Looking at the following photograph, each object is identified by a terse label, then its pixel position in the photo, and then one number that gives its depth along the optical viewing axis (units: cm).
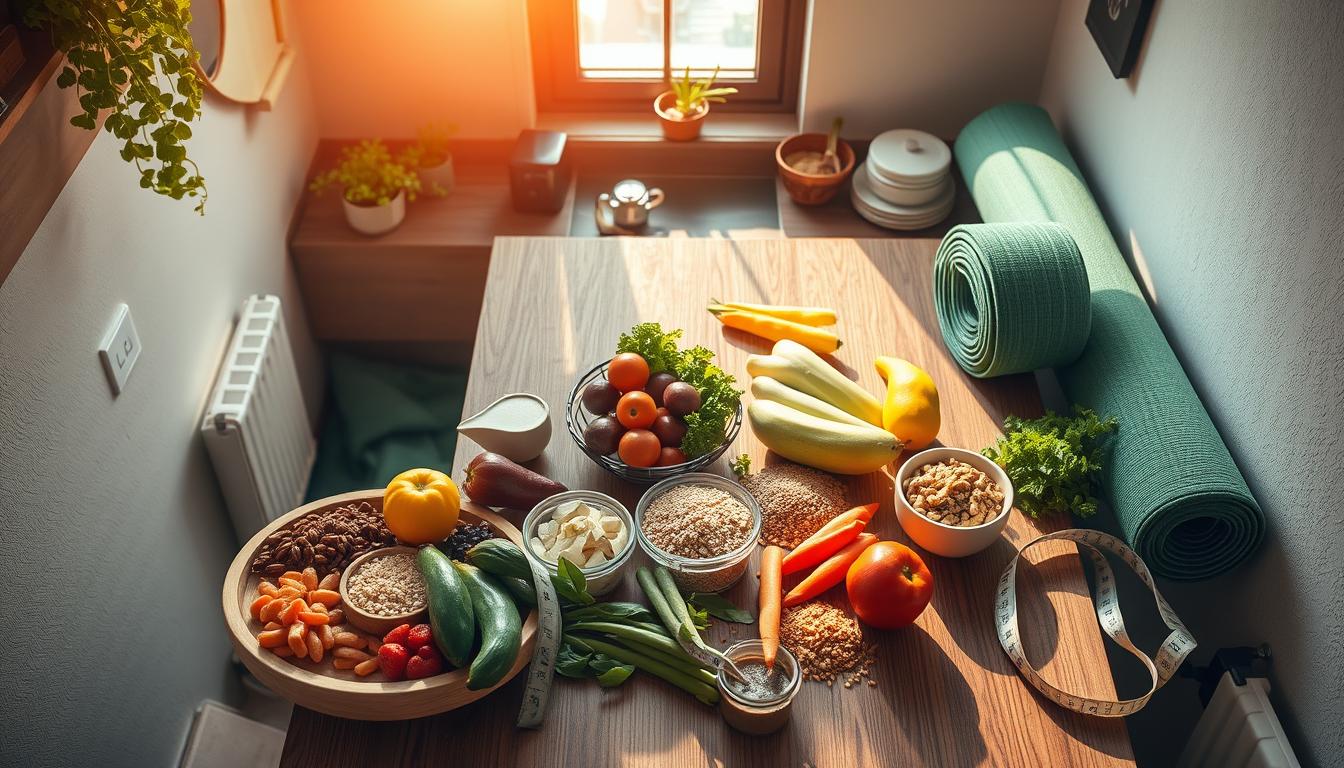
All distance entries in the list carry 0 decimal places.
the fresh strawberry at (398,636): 151
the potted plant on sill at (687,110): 296
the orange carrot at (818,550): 172
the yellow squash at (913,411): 189
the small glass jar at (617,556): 163
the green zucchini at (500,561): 160
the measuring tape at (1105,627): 154
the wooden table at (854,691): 150
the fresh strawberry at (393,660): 148
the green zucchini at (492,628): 146
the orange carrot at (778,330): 212
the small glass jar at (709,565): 164
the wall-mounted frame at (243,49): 224
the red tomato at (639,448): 176
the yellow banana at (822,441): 184
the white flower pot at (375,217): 277
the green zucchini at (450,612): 149
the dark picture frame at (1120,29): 226
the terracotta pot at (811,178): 277
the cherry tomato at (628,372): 183
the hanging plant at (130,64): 154
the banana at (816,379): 195
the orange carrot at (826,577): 168
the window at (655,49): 298
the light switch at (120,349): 187
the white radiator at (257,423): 226
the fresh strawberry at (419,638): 150
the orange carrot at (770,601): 154
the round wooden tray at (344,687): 146
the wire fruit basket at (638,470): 179
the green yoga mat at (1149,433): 167
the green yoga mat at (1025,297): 196
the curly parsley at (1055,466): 180
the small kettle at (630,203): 275
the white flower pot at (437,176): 292
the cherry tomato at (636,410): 179
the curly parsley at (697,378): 179
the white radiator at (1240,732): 156
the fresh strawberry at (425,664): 148
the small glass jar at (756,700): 147
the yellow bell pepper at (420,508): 164
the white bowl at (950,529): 170
